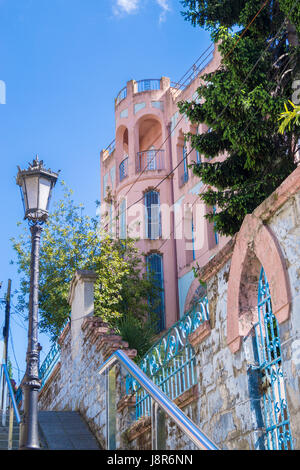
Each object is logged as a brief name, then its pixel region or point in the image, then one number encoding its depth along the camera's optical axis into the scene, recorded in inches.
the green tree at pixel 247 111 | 365.7
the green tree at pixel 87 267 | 706.2
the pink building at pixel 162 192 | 850.8
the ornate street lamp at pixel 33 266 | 237.6
